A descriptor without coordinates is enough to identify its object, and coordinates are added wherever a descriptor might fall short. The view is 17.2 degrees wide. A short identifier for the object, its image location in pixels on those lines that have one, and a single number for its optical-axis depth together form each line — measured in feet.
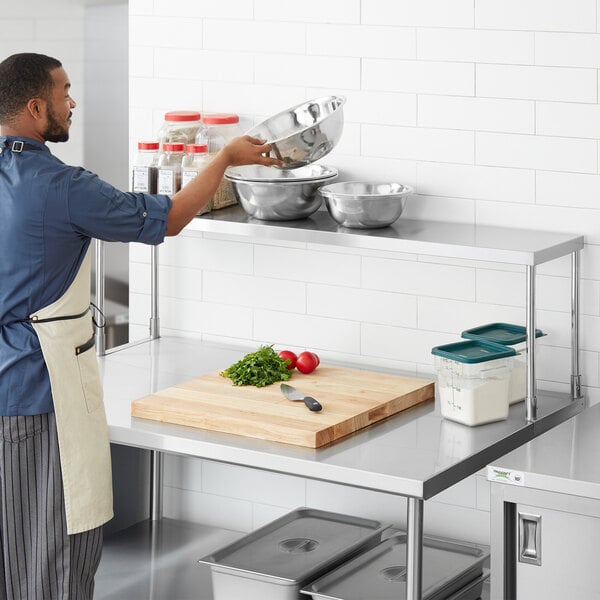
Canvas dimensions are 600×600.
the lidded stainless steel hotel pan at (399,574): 16.38
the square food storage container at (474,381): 15.44
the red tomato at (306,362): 17.26
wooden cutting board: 15.16
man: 14.55
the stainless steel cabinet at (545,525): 13.28
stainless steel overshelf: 15.72
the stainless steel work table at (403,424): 14.31
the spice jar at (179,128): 18.28
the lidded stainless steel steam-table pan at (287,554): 16.53
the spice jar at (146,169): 17.95
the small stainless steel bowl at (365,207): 16.57
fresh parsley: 16.76
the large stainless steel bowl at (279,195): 17.10
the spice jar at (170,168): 17.71
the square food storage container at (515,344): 16.22
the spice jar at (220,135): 18.23
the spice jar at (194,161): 17.69
